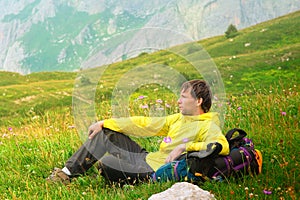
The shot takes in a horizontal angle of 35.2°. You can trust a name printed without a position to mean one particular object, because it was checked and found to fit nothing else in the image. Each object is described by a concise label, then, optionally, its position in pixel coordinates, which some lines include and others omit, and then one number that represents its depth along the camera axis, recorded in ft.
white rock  13.64
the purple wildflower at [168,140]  19.24
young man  18.45
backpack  17.19
